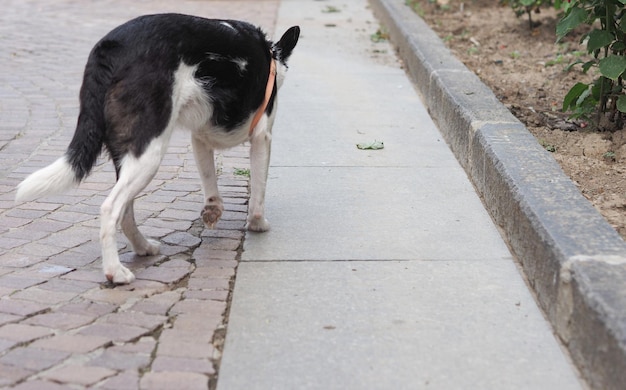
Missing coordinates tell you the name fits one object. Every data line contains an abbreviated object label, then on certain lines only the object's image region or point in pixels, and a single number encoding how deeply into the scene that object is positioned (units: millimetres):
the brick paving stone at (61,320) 3387
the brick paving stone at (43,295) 3627
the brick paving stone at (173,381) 2936
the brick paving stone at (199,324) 3356
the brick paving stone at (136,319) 3430
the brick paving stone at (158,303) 3568
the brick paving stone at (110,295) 3658
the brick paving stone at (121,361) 3072
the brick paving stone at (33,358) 3053
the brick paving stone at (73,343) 3191
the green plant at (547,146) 5367
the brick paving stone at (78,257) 4066
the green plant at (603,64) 5160
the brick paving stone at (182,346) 3180
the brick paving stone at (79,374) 2955
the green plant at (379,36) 10672
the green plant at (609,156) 5148
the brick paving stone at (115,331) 3303
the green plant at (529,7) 8948
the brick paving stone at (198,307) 3568
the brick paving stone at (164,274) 3924
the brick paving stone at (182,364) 3062
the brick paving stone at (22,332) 3266
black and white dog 3705
